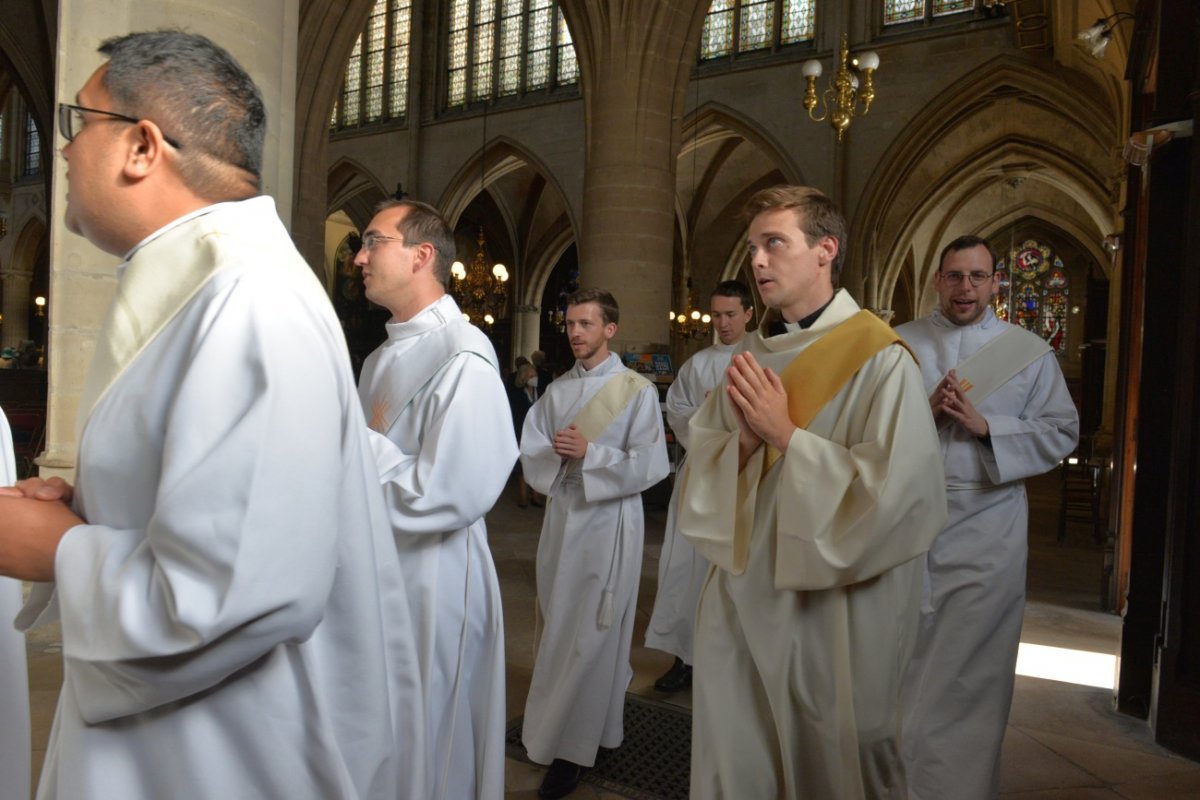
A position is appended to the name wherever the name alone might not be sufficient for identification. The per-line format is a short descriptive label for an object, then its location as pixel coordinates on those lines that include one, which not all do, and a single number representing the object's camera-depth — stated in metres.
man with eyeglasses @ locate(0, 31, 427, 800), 0.96
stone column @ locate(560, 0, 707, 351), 10.39
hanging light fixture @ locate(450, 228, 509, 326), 15.98
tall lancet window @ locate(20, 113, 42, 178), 27.25
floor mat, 3.36
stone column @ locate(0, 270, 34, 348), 27.06
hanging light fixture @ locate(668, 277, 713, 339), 20.21
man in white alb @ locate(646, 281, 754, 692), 4.66
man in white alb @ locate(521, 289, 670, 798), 3.45
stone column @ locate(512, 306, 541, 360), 25.20
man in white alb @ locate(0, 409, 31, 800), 1.69
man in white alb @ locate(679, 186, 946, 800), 2.15
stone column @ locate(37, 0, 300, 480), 4.36
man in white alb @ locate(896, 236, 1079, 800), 3.10
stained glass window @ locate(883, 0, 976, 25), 15.85
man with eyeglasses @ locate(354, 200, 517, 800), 2.22
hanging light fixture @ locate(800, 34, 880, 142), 9.32
